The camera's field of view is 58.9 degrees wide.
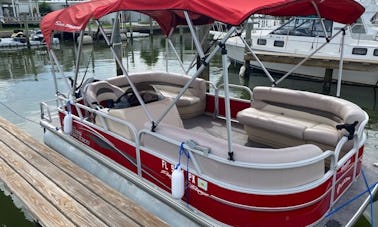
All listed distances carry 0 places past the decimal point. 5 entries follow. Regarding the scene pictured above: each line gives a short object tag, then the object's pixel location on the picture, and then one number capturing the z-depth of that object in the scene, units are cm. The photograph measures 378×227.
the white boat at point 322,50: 1198
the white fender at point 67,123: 560
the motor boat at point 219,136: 328
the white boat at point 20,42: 2466
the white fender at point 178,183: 360
